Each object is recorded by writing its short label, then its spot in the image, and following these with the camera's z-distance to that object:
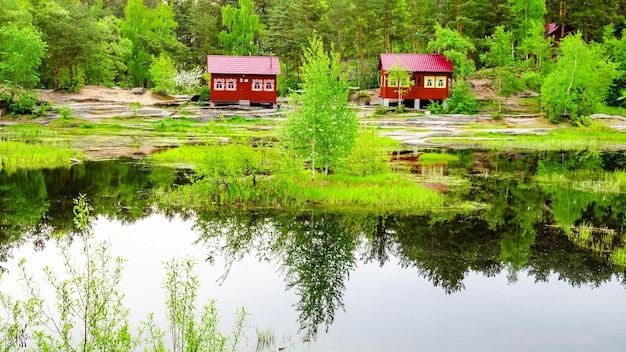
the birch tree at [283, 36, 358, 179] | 20.80
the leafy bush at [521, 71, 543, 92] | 55.47
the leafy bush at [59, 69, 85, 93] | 56.28
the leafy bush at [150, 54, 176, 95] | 62.00
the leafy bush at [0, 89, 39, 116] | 49.00
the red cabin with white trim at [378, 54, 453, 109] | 60.06
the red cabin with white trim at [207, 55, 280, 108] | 59.81
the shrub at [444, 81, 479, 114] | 57.00
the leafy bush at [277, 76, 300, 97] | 70.91
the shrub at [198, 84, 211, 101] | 62.16
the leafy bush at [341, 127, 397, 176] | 22.86
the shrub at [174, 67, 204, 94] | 68.77
